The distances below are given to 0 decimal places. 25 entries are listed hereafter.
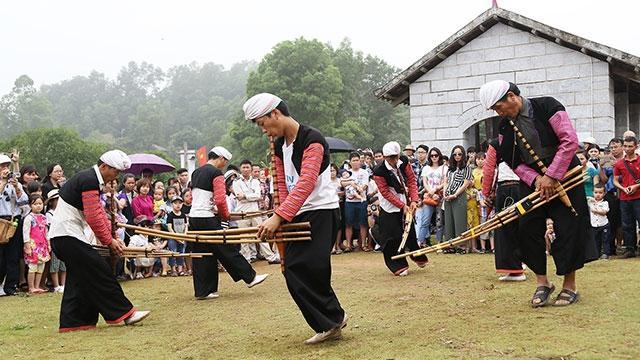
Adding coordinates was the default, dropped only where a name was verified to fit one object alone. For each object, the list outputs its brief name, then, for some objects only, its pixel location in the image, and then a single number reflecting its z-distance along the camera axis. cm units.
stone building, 1449
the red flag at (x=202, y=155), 2356
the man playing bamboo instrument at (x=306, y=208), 545
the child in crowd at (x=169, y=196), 1251
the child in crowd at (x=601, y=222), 1062
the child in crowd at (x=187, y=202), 1250
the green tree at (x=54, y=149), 3994
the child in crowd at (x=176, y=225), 1220
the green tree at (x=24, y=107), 8944
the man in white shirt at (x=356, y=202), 1391
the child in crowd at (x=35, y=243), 1021
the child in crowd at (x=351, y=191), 1388
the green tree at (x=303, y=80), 4716
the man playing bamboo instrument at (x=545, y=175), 640
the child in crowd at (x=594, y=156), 1127
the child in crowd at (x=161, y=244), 1213
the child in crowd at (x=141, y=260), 1188
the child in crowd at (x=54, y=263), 1047
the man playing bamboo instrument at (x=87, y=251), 682
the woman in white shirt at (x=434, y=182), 1284
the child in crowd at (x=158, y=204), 1259
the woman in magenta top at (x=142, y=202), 1222
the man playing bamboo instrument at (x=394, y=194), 984
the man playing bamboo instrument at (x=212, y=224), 888
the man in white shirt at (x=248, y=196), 1310
